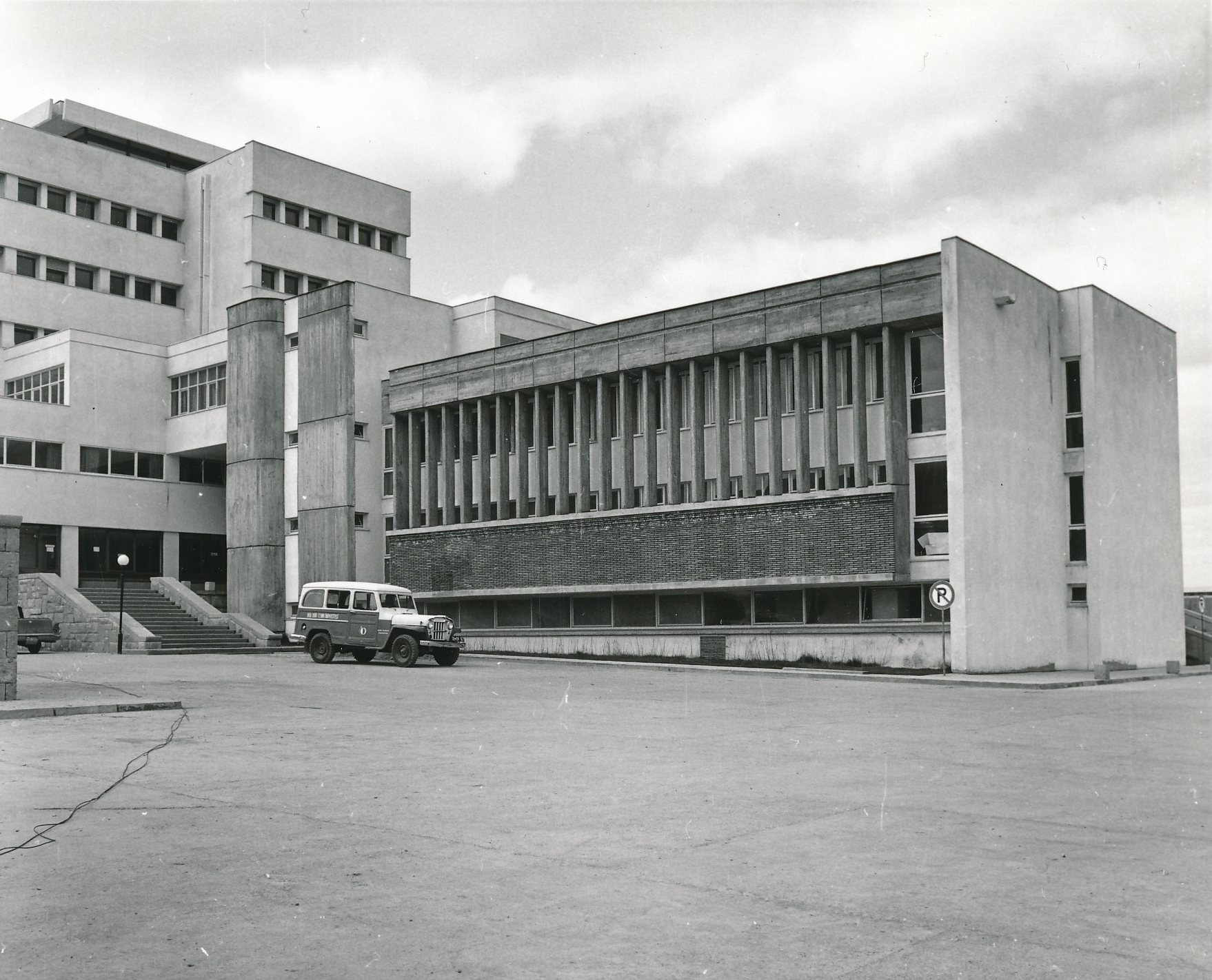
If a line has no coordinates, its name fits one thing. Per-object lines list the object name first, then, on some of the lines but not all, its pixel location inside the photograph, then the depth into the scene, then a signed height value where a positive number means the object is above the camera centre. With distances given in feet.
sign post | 94.12 -3.21
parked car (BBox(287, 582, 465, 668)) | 104.83 -5.80
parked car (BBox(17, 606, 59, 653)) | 138.51 -7.66
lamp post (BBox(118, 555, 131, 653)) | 124.98 -1.40
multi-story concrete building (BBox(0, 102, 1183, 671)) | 107.76 +13.05
